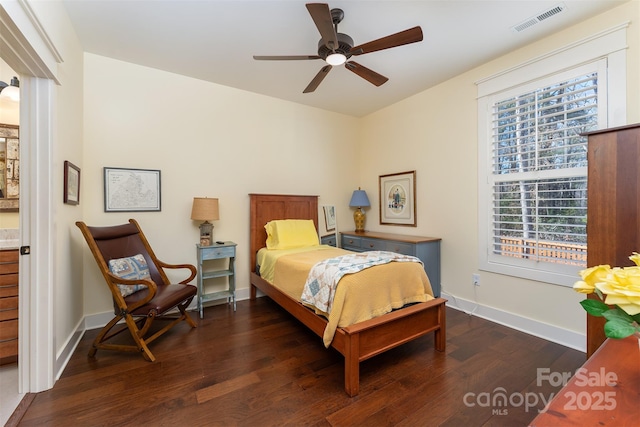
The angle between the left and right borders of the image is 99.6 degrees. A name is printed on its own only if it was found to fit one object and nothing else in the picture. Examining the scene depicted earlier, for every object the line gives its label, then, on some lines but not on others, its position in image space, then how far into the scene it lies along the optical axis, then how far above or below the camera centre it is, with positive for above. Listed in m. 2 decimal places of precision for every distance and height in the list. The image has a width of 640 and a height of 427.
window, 2.28 +0.44
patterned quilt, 2.01 -0.47
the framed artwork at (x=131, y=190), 2.83 +0.26
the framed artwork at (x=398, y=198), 3.78 +0.21
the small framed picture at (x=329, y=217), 4.29 -0.07
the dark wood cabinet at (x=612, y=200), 1.34 +0.06
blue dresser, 3.21 -0.44
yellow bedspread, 1.92 -0.61
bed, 1.80 -0.89
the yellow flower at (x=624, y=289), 0.59 -0.18
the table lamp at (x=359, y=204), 4.35 +0.14
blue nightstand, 3.05 -0.68
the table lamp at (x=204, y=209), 3.02 +0.05
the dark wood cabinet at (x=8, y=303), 1.94 -0.64
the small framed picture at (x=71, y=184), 2.13 +0.26
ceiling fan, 1.71 +1.25
